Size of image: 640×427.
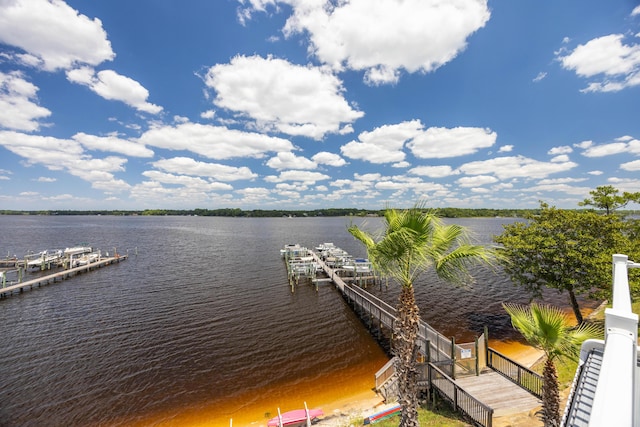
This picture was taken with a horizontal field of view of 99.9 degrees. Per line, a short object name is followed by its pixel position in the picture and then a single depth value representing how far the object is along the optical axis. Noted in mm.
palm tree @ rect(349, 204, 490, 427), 5805
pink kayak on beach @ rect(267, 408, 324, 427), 11047
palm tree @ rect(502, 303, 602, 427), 5957
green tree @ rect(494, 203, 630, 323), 14930
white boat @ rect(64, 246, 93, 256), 47188
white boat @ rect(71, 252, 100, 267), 43375
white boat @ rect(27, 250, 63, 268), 41469
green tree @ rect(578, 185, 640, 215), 16250
